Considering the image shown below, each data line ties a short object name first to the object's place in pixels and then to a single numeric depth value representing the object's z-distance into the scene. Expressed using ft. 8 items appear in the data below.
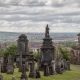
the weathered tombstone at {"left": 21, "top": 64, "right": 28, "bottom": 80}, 90.31
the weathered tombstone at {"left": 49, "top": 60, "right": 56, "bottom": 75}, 115.76
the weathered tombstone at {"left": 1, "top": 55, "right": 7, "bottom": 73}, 114.99
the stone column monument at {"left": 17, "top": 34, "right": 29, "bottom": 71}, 125.14
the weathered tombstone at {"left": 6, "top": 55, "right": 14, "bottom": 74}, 112.80
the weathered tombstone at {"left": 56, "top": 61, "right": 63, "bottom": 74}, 120.25
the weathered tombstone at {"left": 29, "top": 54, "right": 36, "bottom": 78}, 105.98
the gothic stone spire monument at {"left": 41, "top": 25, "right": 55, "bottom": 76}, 126.17
